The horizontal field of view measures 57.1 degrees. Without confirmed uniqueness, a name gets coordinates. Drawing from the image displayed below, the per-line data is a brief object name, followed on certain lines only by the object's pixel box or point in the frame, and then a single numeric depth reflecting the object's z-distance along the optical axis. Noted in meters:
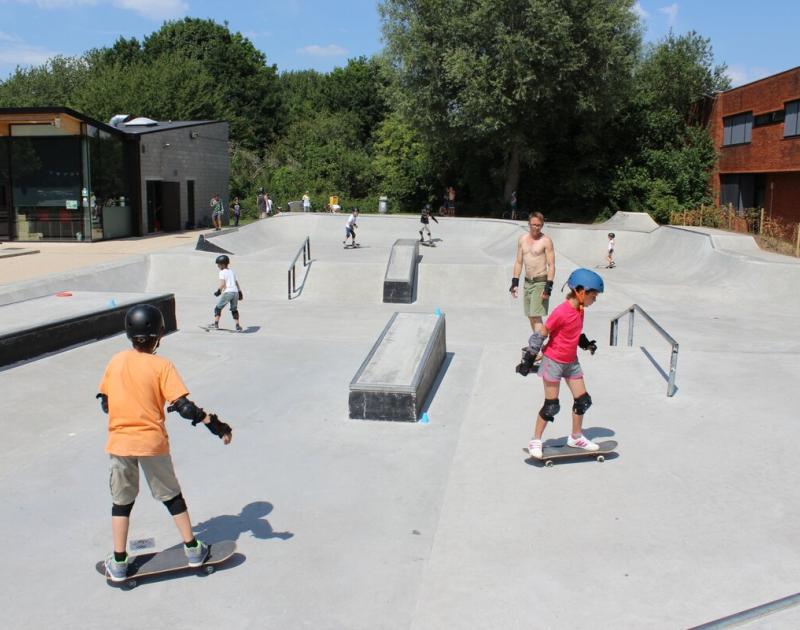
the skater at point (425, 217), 22.44
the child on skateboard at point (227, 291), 11.24
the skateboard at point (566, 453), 5.65
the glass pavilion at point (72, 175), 23.92
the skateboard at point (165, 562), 3.92
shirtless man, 8.26
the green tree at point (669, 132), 33.66
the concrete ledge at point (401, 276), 15.37
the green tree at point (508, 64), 28.52
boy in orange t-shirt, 3.71
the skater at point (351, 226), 23.03
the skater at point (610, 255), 20.50
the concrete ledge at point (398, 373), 6.77
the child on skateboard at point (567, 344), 5.29
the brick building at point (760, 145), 26.55
